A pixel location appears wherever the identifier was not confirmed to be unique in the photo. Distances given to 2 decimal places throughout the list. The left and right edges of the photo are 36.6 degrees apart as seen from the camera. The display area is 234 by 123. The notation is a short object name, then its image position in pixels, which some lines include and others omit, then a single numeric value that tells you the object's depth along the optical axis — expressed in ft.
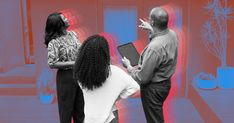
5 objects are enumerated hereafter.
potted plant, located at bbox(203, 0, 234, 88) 12.10
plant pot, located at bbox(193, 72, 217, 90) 12.50
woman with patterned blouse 8.75
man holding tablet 8.15
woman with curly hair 6.45
